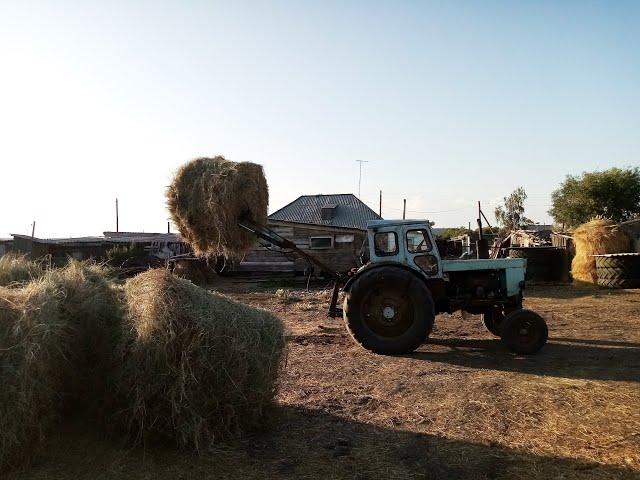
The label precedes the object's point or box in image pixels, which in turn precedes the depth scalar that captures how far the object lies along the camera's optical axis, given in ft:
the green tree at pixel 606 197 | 116.57
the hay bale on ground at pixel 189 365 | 14.24
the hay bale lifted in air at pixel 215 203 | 29.66
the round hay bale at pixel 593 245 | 60.39
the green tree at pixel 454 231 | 166.81
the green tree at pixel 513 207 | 166.20
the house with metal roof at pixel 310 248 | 75.41
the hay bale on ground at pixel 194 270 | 66.74
